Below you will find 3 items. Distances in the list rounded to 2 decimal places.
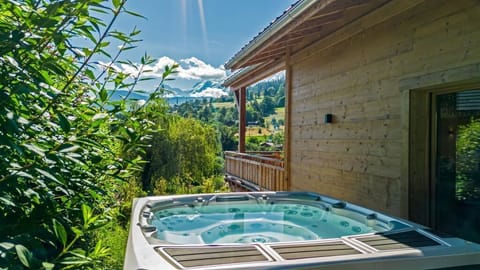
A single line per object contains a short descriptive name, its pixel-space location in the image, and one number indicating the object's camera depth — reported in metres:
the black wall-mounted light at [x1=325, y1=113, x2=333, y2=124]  5.44
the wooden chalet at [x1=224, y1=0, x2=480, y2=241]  3.32
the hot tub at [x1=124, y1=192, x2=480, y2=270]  2.07
